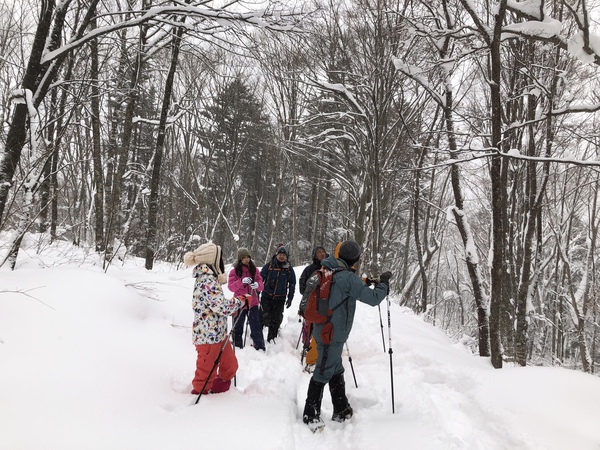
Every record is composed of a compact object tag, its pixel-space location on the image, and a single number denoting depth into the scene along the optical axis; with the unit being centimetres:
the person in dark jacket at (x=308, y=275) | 606
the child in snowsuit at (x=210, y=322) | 394
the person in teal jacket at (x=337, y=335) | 363
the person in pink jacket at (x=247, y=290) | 601
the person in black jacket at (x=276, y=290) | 668
